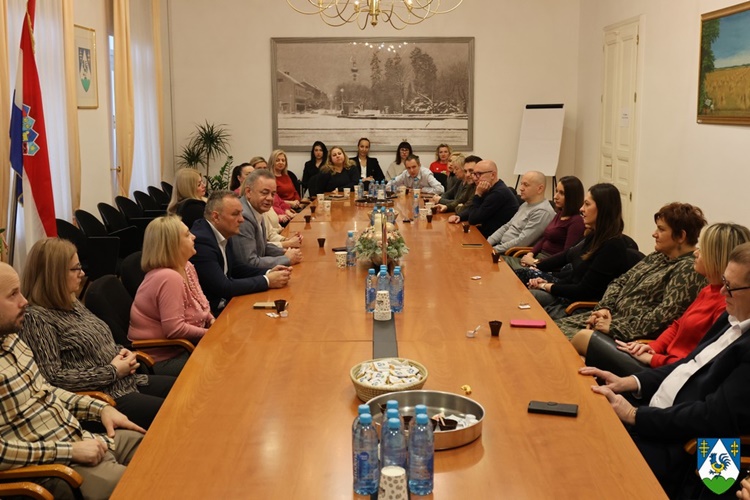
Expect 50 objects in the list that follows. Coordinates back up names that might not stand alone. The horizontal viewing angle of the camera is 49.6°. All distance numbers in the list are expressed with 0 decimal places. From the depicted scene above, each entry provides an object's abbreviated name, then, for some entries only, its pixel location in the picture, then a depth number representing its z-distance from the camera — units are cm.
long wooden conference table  219
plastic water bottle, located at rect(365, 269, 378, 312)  400
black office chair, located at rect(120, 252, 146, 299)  457
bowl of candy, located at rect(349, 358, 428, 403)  271
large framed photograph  1209
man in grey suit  530
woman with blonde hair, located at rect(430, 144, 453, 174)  1190
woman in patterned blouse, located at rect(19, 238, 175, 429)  317
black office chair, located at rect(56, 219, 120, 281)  603
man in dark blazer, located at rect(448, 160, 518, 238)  748
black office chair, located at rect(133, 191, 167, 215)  899
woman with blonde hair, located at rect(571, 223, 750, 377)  346
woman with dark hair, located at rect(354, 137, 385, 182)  1202
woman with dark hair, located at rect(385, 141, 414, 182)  1198
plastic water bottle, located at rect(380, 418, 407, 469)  210
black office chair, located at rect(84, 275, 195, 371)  392
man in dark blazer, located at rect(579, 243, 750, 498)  274
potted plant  1202
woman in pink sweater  398
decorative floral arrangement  487
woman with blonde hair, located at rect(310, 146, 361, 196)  1082
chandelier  1186
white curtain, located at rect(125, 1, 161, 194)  1030
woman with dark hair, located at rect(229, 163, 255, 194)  809
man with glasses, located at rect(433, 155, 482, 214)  824
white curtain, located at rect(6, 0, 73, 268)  723
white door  948
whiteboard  1188
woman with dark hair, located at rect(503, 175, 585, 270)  596
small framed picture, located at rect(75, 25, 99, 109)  833
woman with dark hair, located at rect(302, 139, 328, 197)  1184
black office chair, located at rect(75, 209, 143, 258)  673
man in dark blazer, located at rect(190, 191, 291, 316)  457
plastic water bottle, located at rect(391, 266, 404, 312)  401
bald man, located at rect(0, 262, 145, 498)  266
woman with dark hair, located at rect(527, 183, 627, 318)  494
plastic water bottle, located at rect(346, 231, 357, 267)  512
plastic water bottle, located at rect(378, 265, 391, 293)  398
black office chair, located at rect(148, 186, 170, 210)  971
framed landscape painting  669
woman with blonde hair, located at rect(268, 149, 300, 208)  984
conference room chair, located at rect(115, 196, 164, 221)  823
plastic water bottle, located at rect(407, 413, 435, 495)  211
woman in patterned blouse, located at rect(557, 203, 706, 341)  405
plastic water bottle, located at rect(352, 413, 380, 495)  210
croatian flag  608
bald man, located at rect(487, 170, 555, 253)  670
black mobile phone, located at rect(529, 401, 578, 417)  265
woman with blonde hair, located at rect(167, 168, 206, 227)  656
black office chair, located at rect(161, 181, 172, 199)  1074
